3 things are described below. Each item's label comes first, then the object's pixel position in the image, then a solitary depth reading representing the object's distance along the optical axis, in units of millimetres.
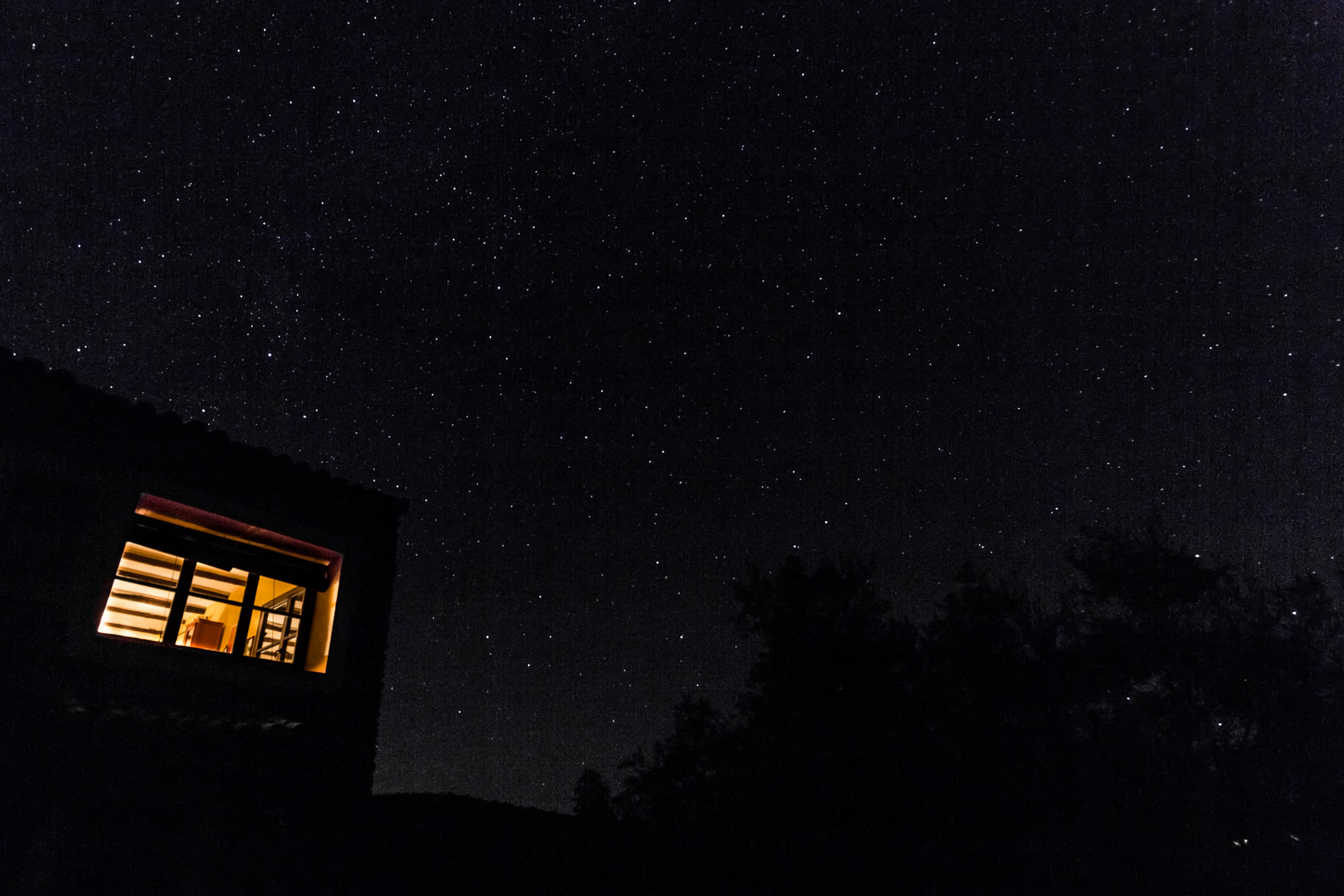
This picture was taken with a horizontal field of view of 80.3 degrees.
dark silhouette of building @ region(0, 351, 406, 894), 7535
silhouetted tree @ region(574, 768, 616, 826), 29328
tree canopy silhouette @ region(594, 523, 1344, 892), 14375
